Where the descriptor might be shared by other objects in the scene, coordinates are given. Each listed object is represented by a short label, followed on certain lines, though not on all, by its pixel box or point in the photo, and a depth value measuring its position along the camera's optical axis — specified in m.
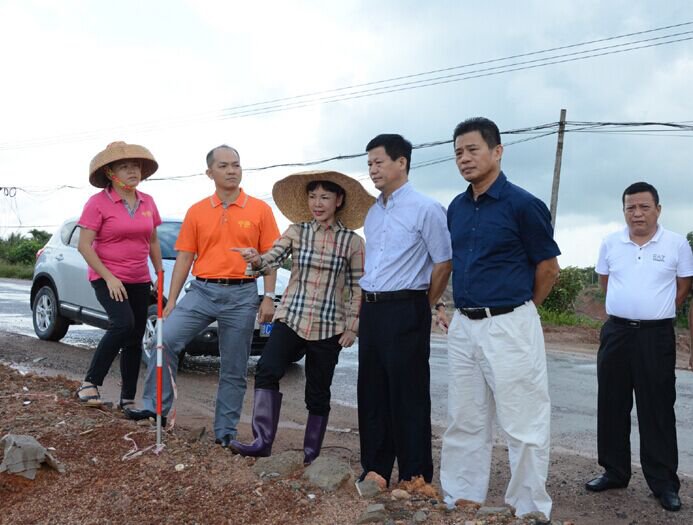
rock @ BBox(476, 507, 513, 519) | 3.66
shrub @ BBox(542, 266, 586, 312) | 20.45
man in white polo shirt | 5.02
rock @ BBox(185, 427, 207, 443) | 5.08
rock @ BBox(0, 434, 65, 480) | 4.23
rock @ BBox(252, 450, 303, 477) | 4.36
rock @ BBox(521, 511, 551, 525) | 3.57
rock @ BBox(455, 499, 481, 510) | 3.94
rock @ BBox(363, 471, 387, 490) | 4.41
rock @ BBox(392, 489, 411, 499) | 4.02
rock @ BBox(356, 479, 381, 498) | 4.05
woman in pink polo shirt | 5.50
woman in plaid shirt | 4.83
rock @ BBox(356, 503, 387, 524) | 3.62
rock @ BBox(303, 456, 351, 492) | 4.07
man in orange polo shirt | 5.14
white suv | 8.50
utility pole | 22.20
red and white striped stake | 4.70
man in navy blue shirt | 4.05
